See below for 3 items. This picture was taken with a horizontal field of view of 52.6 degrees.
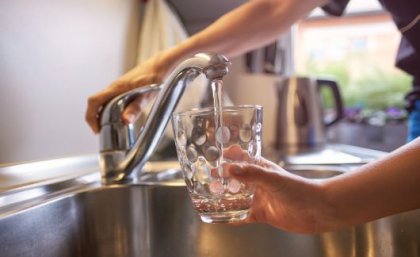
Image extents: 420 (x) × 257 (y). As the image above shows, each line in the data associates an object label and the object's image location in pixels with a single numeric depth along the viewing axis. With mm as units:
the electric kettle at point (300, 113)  1425
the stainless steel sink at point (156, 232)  501
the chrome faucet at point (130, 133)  595
